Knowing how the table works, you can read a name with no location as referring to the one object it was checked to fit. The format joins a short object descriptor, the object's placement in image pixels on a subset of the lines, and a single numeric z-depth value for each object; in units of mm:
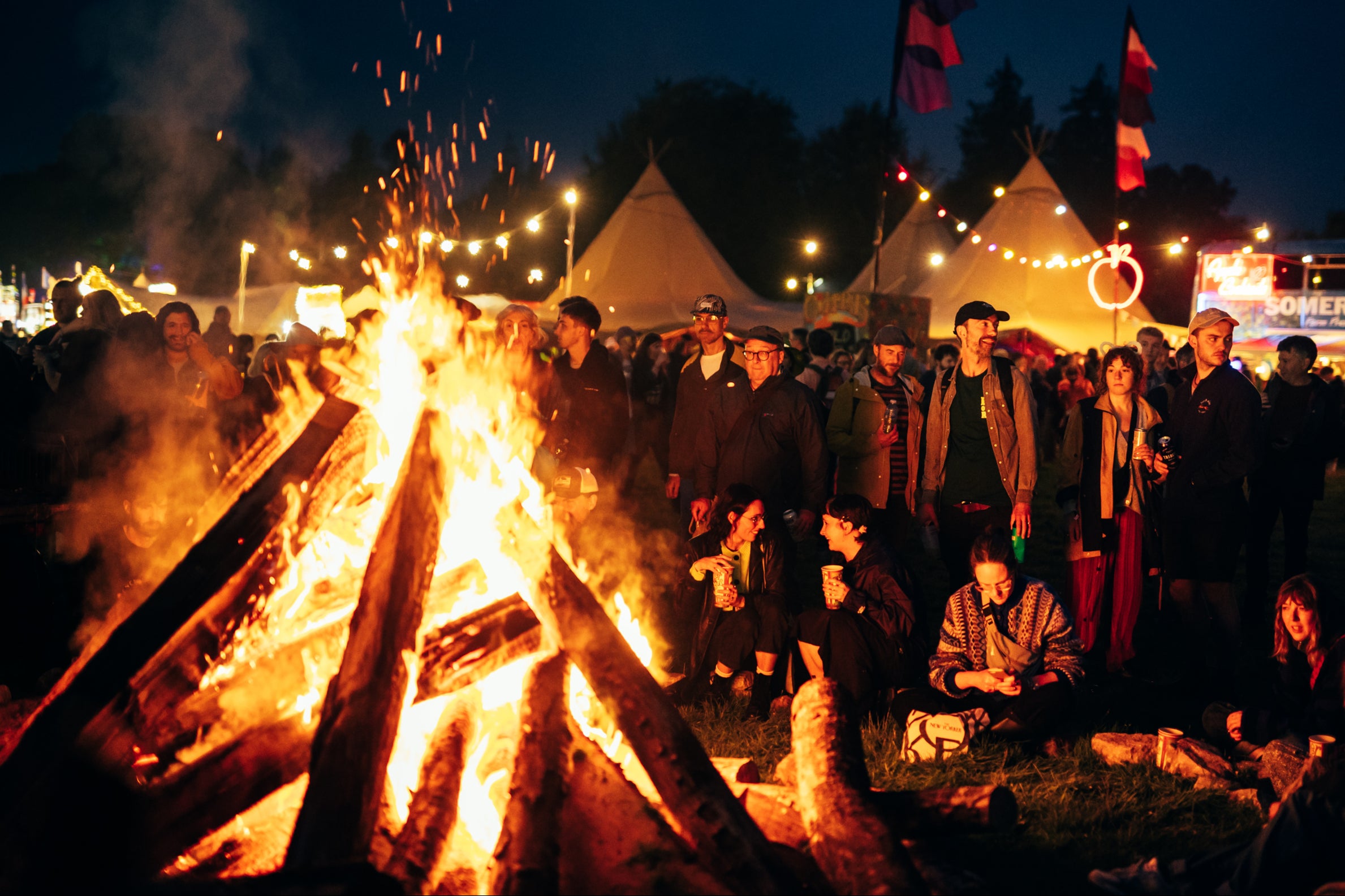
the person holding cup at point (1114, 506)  5953
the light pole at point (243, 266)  25781
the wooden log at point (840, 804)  2744
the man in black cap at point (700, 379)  6160
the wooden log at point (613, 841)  2945
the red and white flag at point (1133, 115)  19703
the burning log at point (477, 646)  3158
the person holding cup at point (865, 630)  4969
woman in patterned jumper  4586
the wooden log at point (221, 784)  3002
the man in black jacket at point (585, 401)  6297
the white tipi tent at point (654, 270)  24109
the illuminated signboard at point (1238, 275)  26734
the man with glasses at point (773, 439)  5820
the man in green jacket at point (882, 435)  5977
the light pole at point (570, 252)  21094
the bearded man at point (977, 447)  5605
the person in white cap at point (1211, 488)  5668
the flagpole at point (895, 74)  15852
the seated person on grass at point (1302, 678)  4176
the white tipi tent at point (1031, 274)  24906
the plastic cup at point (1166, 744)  4434
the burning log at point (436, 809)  2688
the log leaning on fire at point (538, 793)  2707
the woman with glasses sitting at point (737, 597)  5258
